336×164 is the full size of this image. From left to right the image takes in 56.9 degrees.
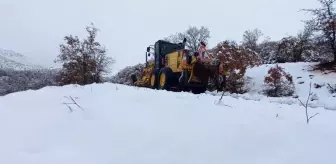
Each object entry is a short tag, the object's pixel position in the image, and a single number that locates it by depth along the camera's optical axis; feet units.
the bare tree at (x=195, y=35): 130.21
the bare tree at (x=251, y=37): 126.41
